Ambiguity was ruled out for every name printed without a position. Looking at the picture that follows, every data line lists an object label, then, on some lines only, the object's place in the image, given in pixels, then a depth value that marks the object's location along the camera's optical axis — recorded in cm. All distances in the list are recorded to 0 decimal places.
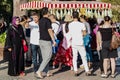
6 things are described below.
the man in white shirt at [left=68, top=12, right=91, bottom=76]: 1118
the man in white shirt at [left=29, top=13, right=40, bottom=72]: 1154
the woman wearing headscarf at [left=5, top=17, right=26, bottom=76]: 1133
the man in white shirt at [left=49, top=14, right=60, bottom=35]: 1235
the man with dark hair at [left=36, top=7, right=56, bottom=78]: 1078
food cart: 1495
